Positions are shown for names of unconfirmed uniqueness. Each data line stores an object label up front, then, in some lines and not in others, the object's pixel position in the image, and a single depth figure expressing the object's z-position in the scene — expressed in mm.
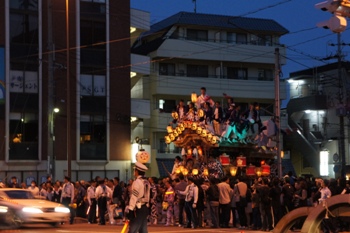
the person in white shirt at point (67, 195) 27616
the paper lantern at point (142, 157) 13820
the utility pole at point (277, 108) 30172
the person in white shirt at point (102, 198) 26938
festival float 30078
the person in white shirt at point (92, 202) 27547
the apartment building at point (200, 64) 51500
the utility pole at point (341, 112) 41322
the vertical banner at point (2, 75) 43375
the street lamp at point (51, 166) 35450
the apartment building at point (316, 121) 51938
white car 20656
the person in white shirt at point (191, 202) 24172
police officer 13812
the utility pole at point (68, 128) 34619
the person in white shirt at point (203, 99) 30141
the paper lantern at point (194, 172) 29470
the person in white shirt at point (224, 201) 24234
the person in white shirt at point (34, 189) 29425
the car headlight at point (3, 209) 20609
